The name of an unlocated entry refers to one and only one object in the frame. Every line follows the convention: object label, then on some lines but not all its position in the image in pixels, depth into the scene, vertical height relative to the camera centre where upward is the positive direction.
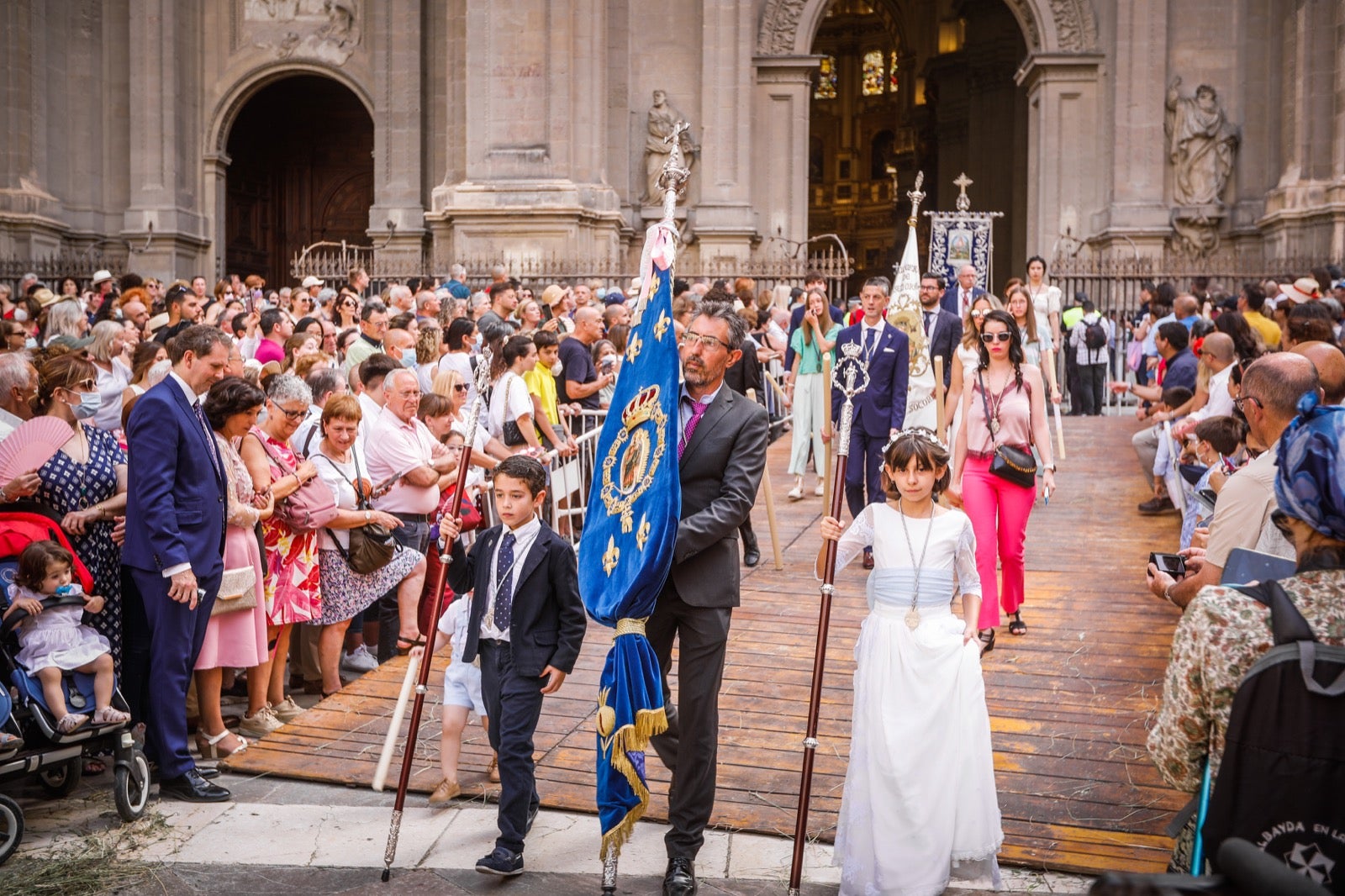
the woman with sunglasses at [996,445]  8.20 -0.27
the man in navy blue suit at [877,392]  10.27 +0.09
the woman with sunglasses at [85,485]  6.54 -0.43
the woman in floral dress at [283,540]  7.53 -0.81
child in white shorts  6.27 -1.38
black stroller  5.63 -1.44
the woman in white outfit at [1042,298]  15.73 +1.30
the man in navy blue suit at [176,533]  6.22 -0.63
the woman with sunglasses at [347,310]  13.34 +0.89
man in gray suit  5.33 -0.63
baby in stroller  5.94 -1.05
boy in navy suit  5.61 -0.90
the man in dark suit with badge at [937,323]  12.15 +0.73
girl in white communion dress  5.09 -1.25
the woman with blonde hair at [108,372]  9.16 +0.17
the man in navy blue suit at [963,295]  13.95 +1.20
